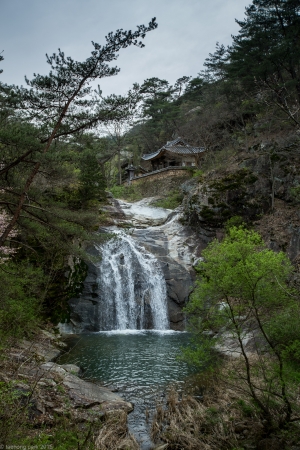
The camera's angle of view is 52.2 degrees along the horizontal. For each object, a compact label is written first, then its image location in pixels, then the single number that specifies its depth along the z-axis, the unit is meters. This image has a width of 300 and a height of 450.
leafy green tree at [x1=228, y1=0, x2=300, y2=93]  20.34
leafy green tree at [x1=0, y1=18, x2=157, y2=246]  8.40
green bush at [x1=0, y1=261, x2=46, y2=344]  8.60
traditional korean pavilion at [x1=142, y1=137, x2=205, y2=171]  31.34
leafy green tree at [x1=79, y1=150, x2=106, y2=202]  18.97
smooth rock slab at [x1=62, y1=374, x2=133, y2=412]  6.16
